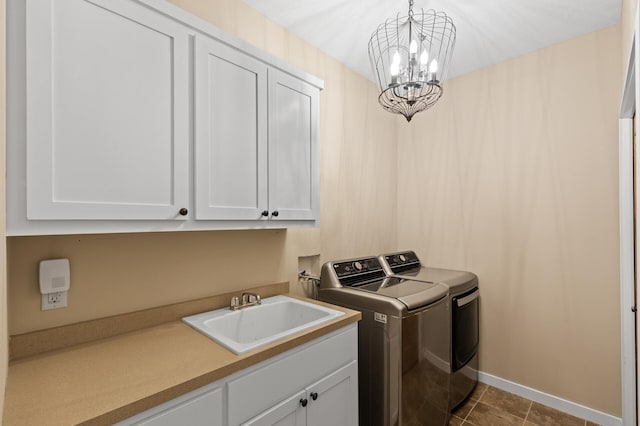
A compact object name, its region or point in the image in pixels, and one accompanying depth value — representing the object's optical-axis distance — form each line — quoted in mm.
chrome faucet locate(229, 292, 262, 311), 1711
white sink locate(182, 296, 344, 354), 1502
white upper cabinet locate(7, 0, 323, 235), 937
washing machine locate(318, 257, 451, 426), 1673
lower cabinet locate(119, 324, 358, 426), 991
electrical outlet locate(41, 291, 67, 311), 1203
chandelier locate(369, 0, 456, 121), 1528
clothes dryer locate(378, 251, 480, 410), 2148
